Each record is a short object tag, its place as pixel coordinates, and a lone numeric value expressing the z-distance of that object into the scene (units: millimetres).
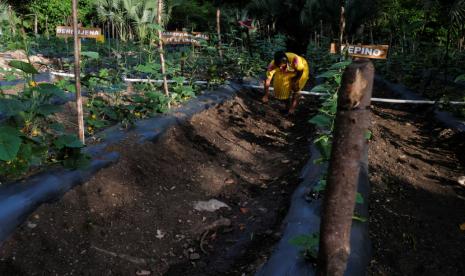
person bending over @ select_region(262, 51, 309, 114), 6398
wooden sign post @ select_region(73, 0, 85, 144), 3113
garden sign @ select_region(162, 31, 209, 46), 5910
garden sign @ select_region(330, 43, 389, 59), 4996
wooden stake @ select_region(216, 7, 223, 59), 8839
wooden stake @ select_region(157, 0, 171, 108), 4766
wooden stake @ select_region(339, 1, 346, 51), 5984
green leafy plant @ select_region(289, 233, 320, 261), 1916
